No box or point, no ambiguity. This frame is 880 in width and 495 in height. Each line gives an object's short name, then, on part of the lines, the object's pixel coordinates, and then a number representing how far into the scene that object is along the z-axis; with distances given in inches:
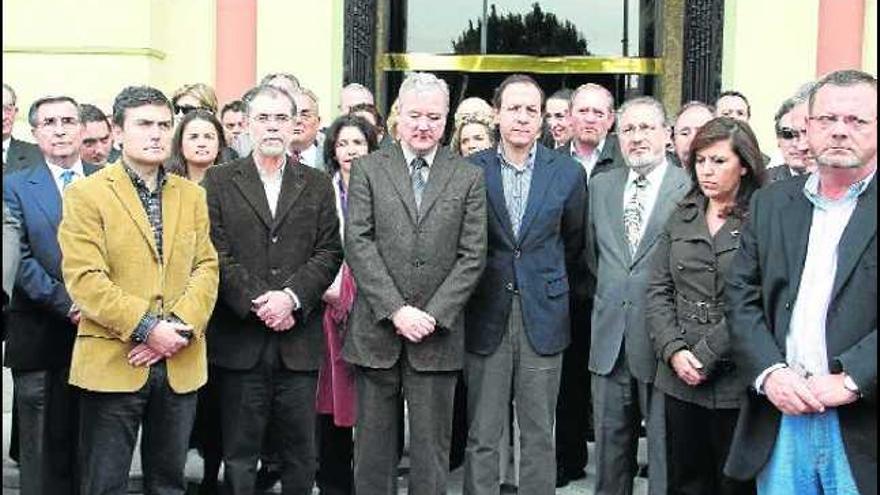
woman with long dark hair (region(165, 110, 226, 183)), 220.7
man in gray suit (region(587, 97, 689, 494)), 196.2
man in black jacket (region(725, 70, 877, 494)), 143.9
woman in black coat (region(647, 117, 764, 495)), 177.8
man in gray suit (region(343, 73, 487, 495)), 190.5
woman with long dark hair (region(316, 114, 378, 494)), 214.4
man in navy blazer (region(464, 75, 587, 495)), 200.8
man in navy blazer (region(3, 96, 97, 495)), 191.9
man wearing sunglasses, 208.4
